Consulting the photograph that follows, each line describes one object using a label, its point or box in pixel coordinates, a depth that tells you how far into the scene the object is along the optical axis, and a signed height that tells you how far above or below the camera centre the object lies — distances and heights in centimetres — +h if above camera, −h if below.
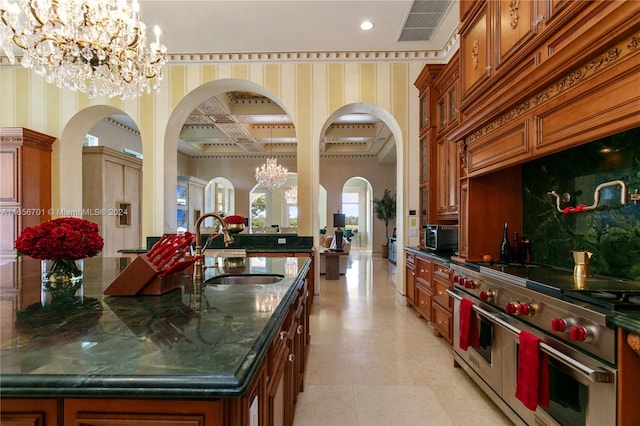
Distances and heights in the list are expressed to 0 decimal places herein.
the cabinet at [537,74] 141 +77
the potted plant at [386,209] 1077 +14
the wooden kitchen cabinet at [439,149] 376 +86
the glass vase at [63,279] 155 -36
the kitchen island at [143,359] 72 -37
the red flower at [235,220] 295 -6
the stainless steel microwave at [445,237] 379 -29
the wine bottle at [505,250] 261 -31
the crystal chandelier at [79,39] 252 +149
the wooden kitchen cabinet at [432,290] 313 -90
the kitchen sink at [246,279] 201 -43
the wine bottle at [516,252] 262 -33
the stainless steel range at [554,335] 134 -64
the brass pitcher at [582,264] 195 -32
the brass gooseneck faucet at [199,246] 192 -22
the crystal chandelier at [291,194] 1180 +72
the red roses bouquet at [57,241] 155 -14
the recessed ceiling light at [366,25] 400 +242
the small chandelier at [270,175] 866 +108
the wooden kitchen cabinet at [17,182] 439 +45
